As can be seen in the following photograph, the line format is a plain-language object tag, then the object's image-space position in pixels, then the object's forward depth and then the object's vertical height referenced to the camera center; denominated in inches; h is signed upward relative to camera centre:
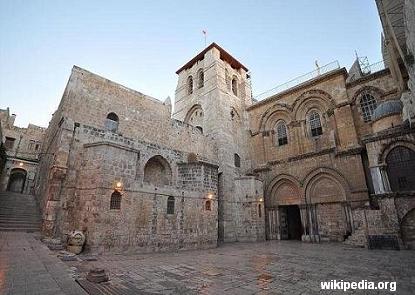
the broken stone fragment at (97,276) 196.9 -49.7
